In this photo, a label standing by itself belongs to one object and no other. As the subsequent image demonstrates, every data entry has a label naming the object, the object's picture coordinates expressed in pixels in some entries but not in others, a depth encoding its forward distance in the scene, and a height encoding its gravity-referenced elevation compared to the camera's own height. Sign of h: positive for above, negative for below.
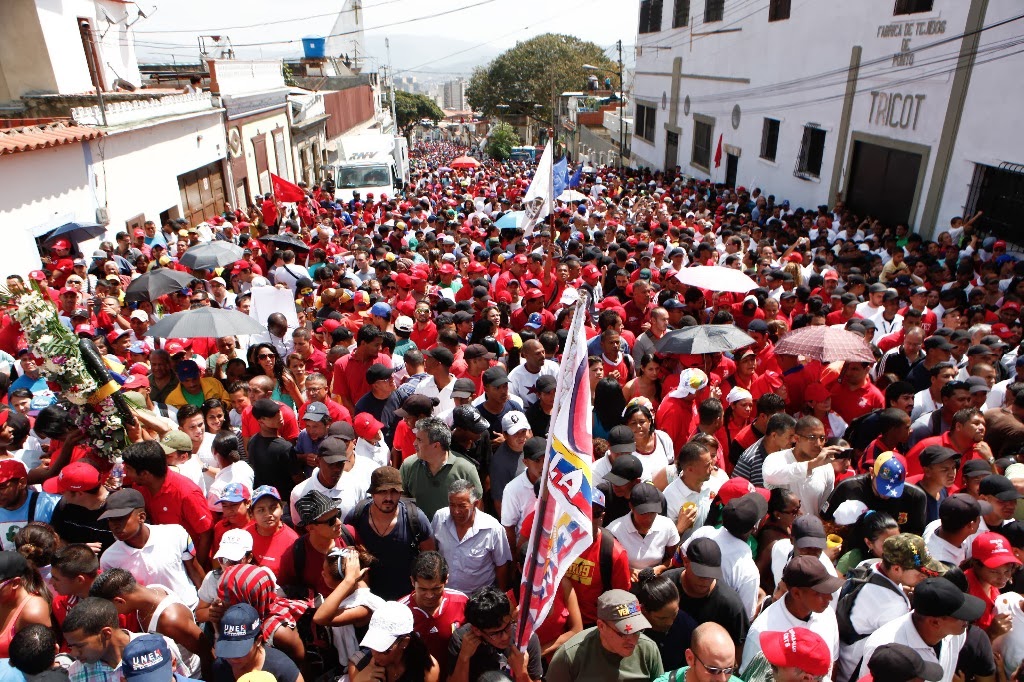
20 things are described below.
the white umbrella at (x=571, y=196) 15.27 -2.87
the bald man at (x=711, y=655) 2.62 -2.14
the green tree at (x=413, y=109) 69.06 -4.34
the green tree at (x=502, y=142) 47.08 -5.49
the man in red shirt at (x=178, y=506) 3.95 -2.35
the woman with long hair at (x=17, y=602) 3.15 -2.31
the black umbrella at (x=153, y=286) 7.33 -2.18
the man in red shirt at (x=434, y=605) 3.13 -2.39
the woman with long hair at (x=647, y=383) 5.56 -2.49
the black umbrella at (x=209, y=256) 8.92 -2.31
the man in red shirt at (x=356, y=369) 5.77 -2.45
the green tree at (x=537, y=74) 54.53 -0.92
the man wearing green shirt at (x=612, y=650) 2.84 -2.39
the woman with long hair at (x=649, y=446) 4.47 -2.40
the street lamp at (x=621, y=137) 35.44 -3.83
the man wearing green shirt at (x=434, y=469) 4.17 -2.35
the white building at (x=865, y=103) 11.15 -1.01
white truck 19.70 -3.10
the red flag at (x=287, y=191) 13.59 -2.29
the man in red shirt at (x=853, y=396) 5.44 -2.55
